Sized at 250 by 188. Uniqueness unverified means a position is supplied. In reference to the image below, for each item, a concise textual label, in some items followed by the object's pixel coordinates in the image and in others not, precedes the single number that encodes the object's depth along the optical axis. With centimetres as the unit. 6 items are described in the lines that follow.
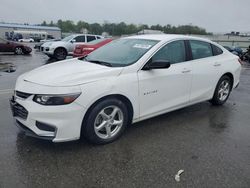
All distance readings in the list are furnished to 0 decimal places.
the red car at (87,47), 1071
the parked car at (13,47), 1659
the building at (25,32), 5712
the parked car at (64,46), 1379
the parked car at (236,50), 2185
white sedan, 291
